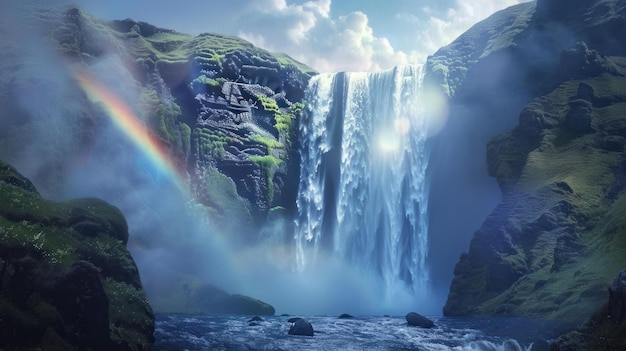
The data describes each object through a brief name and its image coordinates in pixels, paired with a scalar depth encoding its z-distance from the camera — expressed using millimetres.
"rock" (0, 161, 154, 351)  15176
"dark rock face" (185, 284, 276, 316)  59000
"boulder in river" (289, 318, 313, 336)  32566
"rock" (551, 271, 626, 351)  17500
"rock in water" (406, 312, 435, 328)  38938
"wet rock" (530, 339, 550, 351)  22969
